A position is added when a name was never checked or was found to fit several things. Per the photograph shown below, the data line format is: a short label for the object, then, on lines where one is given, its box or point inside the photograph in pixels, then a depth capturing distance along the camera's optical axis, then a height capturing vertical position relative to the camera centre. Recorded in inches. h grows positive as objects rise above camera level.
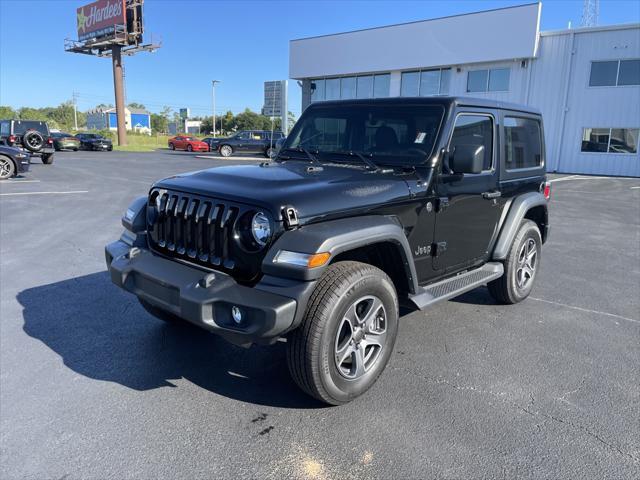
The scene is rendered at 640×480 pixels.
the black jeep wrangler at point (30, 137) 793.6 -4.7
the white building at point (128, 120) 3646.7 +128.3
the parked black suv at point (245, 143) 1189.7 -9.2
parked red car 1504.6 -20.1
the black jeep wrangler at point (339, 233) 104.9 -23.5
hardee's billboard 1660.9 +410.7
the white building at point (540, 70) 902.4 +155.4
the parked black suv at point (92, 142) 1328.7 -17.4
